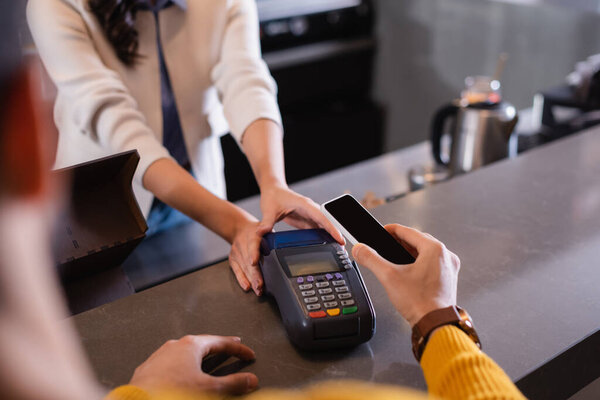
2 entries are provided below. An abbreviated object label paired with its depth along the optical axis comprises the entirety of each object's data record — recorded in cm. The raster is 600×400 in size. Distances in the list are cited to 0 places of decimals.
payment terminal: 69
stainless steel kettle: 145
